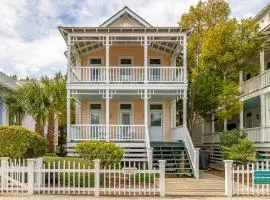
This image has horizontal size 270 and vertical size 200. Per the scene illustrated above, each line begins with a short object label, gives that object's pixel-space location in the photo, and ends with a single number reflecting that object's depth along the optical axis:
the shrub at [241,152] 10.64
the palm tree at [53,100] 14.41
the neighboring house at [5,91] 14.70
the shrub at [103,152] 9.81
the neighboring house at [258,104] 11.94
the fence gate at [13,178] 7.44
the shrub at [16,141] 8.61
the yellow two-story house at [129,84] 12.50
